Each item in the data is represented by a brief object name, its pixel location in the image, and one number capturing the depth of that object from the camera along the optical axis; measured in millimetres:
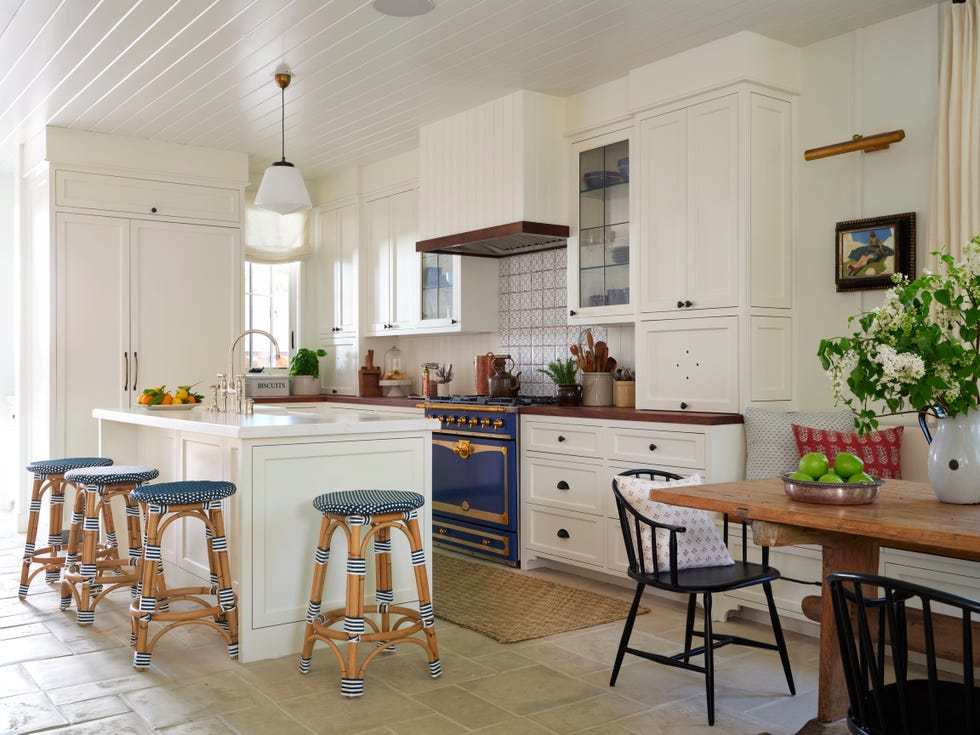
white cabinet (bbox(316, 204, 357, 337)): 6996
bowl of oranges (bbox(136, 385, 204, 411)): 4904
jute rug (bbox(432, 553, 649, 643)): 3898
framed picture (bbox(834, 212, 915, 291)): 3893
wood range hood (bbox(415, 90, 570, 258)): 5027
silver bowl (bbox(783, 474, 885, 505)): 2399
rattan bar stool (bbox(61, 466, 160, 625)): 3893
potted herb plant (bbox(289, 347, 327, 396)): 7056
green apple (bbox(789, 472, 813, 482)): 2477
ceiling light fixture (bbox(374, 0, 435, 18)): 3754
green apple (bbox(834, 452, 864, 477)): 2459
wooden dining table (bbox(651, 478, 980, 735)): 2070
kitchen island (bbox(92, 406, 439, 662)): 3420
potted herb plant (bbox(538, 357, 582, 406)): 5098
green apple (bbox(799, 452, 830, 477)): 2484
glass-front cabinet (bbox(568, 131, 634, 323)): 4793
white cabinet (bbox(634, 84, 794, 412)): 4164
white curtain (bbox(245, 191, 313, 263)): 7230
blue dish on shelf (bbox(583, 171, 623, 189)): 4859
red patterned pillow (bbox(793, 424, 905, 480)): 3686
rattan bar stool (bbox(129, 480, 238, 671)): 3338
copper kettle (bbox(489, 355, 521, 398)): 5492
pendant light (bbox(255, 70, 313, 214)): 4426
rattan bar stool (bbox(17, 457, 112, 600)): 4398
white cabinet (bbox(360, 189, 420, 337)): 6391
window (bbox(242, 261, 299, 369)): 7418
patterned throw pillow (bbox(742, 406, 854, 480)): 3910
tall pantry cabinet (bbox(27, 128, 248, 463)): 5914
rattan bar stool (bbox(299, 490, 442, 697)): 3080
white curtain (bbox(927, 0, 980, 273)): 3623
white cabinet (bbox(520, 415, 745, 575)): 4090
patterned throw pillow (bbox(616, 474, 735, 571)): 3051
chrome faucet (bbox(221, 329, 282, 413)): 4539
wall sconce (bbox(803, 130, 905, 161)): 3920
